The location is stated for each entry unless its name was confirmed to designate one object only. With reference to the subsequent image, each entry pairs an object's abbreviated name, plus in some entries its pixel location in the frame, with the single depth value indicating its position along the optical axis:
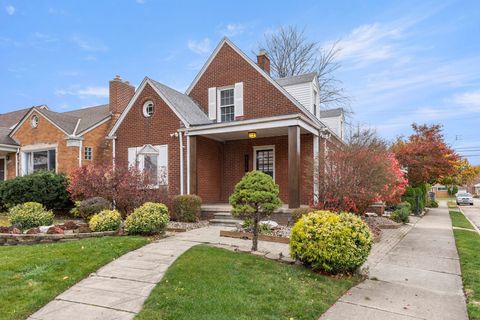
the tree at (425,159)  22.33
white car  39.75
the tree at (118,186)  10.76
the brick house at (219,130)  13.93
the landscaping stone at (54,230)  8.16
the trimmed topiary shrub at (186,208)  11.83
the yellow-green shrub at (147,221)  8.43
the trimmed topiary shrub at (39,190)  13.29
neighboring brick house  17.05
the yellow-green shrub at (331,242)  5.79
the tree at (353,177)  10.47
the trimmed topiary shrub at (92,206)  10.14
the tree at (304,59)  29.50
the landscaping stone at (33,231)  8.28
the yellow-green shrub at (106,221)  8.62
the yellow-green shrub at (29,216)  9.25
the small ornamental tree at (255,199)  7.09
